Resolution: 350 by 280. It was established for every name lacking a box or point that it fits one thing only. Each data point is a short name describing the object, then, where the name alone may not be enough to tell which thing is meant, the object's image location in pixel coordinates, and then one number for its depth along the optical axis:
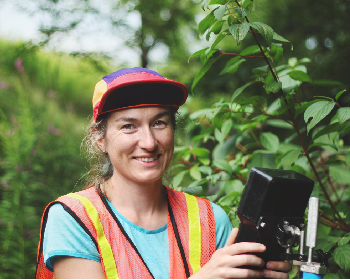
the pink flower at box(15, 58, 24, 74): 3.04
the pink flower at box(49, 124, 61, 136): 3.43
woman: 1.20
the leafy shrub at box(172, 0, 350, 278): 1.33
